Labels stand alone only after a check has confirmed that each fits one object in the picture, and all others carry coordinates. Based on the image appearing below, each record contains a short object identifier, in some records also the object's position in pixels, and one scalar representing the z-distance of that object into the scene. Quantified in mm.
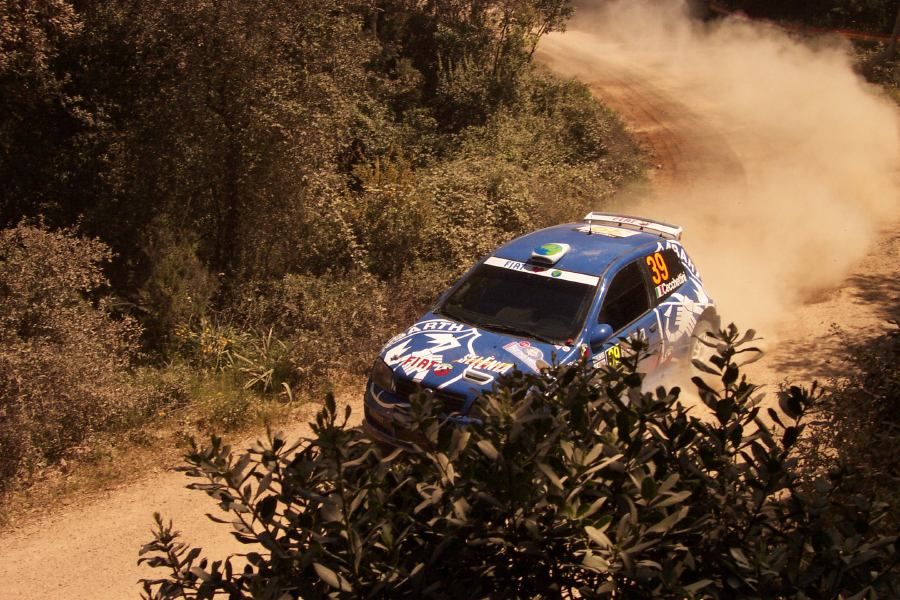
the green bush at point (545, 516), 2648
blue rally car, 6902
